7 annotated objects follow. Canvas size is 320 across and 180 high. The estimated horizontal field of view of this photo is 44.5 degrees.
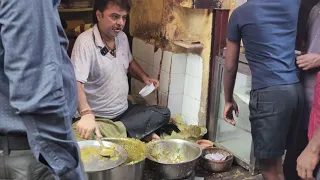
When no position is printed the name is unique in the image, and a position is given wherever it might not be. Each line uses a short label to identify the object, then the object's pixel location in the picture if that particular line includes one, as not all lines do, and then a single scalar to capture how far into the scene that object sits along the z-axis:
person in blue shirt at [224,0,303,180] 2.20
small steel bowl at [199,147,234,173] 3.05
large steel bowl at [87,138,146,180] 2.32
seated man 2.99
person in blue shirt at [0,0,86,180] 1.07
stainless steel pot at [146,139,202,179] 2.73
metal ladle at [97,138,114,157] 2.38
